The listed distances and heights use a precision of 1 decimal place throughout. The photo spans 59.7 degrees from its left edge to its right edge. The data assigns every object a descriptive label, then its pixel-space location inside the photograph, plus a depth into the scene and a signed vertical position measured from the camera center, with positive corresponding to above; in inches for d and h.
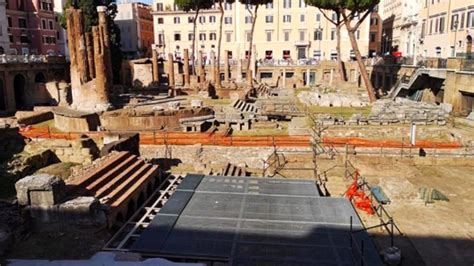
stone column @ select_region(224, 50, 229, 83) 2010.3 -41.2
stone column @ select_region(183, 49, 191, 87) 1967.3 -48.0
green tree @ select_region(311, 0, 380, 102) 1429.6 +177.2
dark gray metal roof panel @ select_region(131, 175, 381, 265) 382.0 -174.0
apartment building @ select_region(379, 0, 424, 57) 1950.9 +167.6
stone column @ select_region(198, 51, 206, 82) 1962.0 -52.8
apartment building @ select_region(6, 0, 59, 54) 2065.7 +186.3
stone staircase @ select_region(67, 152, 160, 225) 487.5 -160.1
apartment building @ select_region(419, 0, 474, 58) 1403.8 +110.1
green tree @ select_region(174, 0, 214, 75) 2006.9 +269.9
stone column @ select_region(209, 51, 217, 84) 2262.4 -45.7
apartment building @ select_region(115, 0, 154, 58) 2874.0 +226.1
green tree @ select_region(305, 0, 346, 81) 1545.4 +75.6
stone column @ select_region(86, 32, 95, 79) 1278.3 +18.3
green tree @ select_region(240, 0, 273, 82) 2009.1 +275.5
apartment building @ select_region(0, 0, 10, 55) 1908.2 +141.7
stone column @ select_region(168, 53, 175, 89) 1931.6 -50.8
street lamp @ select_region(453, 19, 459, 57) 1472.7 +102.7
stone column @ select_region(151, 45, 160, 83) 2039.6 -38.5
